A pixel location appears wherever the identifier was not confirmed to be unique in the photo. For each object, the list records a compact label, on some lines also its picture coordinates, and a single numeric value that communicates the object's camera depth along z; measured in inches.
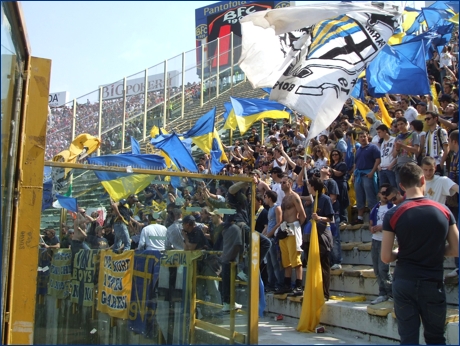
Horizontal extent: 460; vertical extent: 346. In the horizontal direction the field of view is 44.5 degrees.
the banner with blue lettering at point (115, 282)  216.5
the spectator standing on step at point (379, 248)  284.5
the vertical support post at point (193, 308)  222.2
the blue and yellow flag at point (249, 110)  566.9
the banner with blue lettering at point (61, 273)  208.5
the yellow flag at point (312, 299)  298.7
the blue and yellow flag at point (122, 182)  214.2
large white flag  271.9
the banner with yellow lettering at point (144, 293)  217.3
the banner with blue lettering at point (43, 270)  200.8
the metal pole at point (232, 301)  227.8
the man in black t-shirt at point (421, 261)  169.6
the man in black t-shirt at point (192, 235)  227.0
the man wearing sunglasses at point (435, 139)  339.7
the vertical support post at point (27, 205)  167.9
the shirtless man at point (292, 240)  336.5
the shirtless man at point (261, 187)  402.0
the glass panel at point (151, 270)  212.2
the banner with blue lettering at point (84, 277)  212.2
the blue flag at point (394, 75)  406.3
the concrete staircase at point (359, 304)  264.1
